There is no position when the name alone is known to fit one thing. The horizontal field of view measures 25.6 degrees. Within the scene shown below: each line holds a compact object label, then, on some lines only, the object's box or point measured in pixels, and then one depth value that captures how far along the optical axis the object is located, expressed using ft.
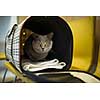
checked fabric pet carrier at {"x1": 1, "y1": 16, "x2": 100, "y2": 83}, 2.67
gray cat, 2.94
